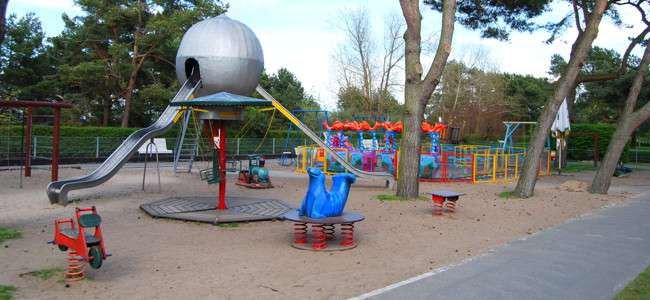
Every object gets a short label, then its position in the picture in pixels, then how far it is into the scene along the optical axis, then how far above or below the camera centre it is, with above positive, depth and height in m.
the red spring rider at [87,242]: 6.29 -1.16
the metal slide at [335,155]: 16.84 -0.18
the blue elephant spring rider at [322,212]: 8.40 -0.97
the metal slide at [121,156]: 12.44 -0.32
